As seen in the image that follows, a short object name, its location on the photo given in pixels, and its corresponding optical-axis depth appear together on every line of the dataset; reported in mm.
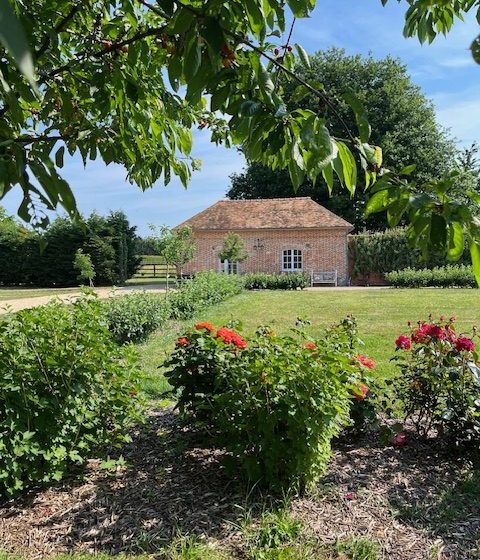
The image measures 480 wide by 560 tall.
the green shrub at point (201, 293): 12109
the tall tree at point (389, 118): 33688
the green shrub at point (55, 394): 2629
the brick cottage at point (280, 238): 28406
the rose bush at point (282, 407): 2670
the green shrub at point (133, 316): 8883
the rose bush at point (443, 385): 3295
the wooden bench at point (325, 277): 28000
